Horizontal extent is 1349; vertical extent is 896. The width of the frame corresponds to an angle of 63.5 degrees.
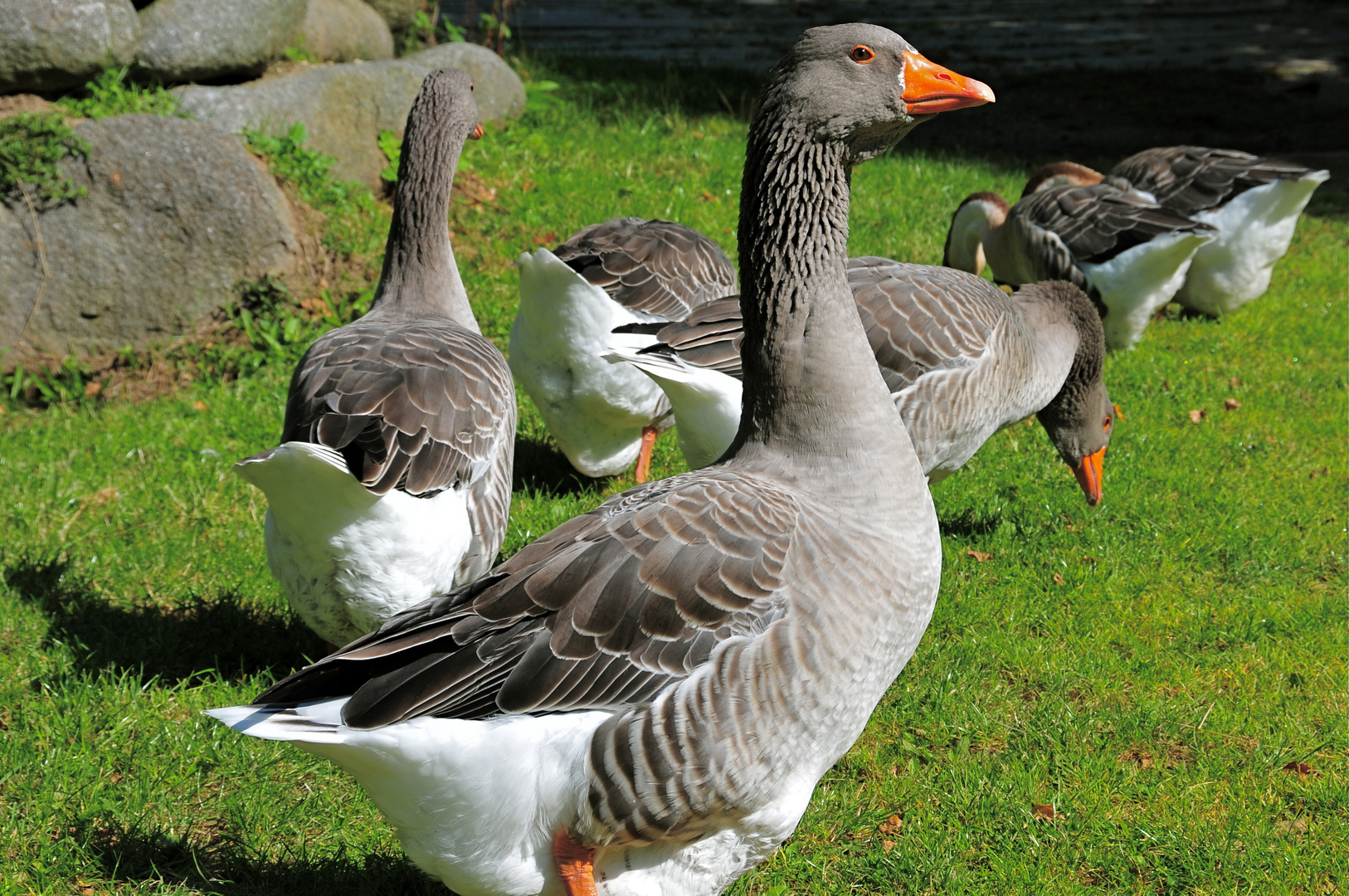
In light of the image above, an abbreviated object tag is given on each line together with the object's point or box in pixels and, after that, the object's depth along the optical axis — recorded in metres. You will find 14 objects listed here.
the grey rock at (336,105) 7.99
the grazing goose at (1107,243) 7.76
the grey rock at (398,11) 10.25
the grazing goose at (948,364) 4.74
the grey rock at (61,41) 7.26
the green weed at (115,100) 7.54
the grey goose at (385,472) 3.72
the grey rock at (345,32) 9.13
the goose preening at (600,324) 5.68
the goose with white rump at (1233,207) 8.04
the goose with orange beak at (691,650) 2.62
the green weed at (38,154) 7.06
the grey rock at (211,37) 7.88
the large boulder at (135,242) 7.12
